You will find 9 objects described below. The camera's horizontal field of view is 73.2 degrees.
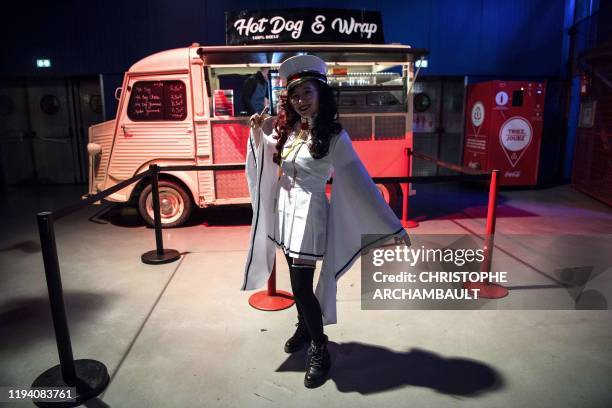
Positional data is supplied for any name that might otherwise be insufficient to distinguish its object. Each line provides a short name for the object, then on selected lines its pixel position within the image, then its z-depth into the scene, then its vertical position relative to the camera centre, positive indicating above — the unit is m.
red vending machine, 8.09 +0.01
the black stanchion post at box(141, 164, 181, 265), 4.20 -1.32
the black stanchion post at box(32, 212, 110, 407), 2.12 -1.32
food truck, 5.47 +0.13
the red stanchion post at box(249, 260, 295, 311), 3.40 -1.42
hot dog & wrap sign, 5.95 +1.49
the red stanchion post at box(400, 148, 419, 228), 5.73 -0.97
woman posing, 2.20 -0.37
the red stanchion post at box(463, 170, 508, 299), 3.46 -1.09
